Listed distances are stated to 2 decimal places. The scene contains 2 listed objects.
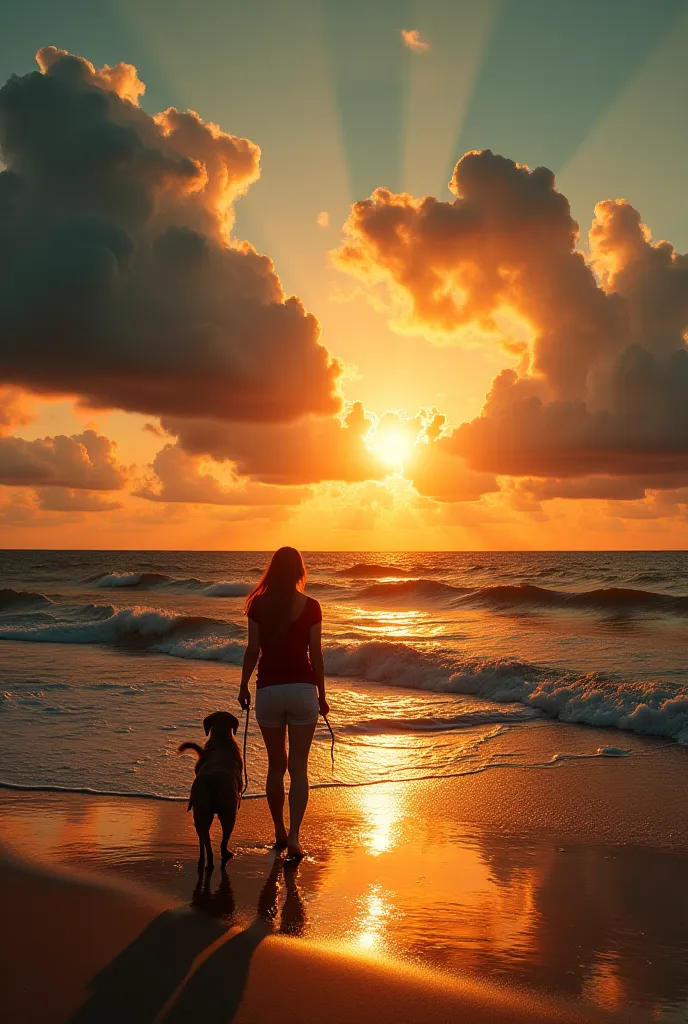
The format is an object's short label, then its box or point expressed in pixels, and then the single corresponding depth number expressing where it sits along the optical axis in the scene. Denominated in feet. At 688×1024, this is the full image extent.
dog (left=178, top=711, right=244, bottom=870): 16.39
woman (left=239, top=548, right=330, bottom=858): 17.47
